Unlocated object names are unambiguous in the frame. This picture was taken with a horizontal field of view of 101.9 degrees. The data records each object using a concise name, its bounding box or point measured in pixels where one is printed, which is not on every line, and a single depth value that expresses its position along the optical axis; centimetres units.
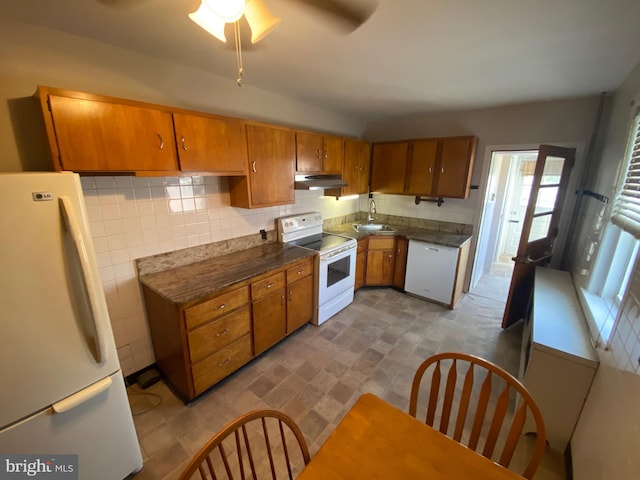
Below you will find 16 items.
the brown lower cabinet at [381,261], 359
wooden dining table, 85
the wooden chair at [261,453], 153
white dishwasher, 319
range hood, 277
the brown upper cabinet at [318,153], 275
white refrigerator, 103
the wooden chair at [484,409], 95
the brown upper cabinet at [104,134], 136
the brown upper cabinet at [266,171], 231
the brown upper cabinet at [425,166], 316
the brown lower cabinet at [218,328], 181
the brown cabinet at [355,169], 341
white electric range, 284
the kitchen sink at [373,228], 374
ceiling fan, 91
